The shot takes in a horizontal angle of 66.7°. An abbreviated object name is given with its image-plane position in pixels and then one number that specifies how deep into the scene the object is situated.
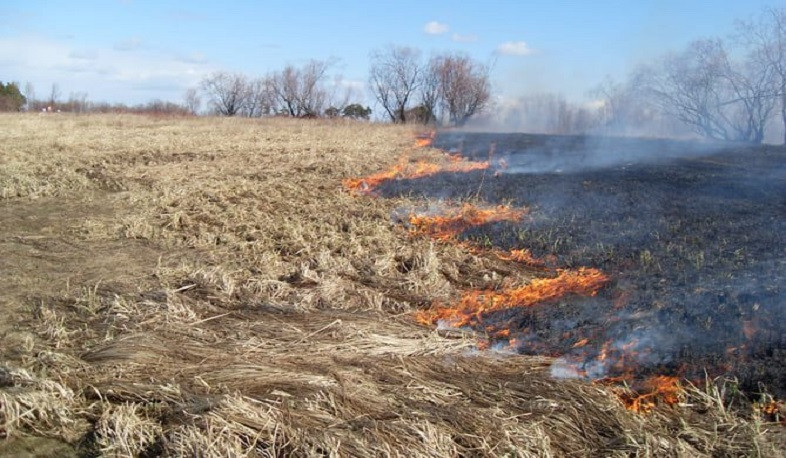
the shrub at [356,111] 45.95
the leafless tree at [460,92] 42.50
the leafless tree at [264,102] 48.50
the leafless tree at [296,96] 47.53
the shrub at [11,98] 39.50
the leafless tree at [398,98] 45.53
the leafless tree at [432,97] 44.53
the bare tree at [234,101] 49.56
